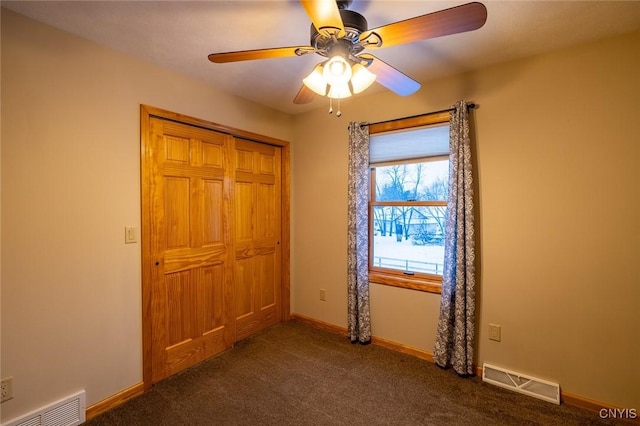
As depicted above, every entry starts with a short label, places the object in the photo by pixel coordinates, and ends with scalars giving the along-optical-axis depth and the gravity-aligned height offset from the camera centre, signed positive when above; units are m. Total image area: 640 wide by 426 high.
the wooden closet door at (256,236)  3.06 -0.27
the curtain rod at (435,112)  2.41 +0.86
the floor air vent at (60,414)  1.74 -1.23
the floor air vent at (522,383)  2.11 -1.29
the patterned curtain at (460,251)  2.35 -0.33
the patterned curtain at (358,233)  2.96 -0.22
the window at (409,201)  2.67 +0.10
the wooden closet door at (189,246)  2.36 -0.30
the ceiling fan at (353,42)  1.18 +0.79
